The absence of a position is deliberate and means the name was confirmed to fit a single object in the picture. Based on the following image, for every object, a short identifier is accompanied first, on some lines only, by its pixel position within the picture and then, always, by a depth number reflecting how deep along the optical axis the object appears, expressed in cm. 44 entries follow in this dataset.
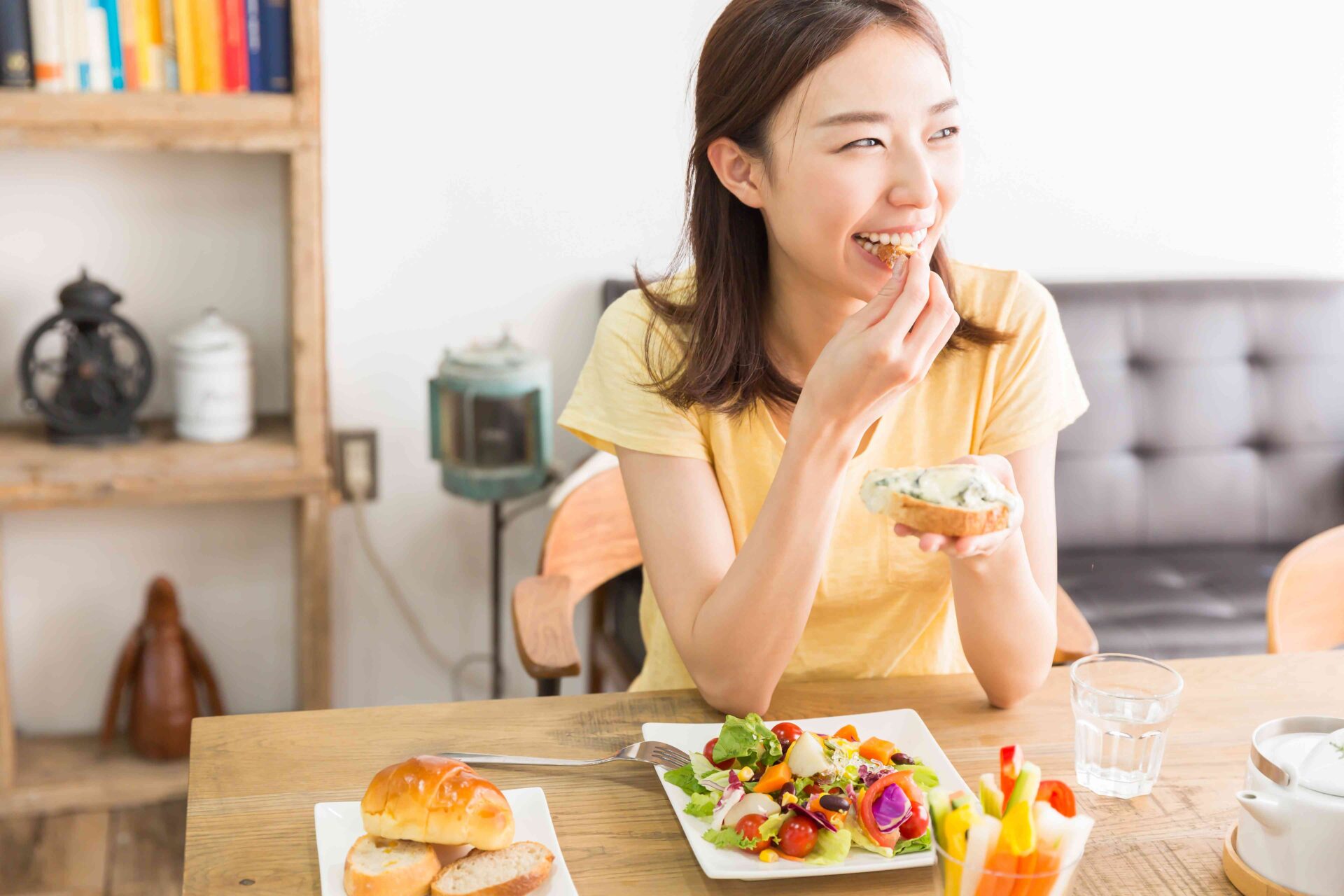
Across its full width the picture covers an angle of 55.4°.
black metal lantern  231
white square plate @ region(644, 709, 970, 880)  95
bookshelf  221
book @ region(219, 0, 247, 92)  224
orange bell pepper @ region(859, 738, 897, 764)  107
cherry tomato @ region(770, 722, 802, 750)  107
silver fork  109
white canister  241
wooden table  96
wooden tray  92
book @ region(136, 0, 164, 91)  224
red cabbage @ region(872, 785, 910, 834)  96
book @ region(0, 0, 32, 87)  218
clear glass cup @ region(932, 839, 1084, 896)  78
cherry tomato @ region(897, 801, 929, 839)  97
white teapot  89
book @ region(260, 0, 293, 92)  226
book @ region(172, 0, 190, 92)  224
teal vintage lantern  247
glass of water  107
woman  122
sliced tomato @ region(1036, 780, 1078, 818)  84
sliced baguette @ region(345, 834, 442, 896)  89
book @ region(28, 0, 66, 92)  220
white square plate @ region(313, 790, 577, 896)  93
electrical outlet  266
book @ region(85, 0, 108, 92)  222
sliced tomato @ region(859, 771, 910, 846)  96
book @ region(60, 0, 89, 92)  221
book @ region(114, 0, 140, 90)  223
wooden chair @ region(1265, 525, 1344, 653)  159
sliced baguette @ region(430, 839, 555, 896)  91
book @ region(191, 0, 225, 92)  224
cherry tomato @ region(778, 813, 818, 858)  96
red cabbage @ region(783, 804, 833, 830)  97
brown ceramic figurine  254
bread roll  93
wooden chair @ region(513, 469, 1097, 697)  154
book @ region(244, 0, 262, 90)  224
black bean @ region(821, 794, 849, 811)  97
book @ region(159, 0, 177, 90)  225
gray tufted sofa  273
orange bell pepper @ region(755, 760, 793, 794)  101
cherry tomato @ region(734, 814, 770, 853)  97
